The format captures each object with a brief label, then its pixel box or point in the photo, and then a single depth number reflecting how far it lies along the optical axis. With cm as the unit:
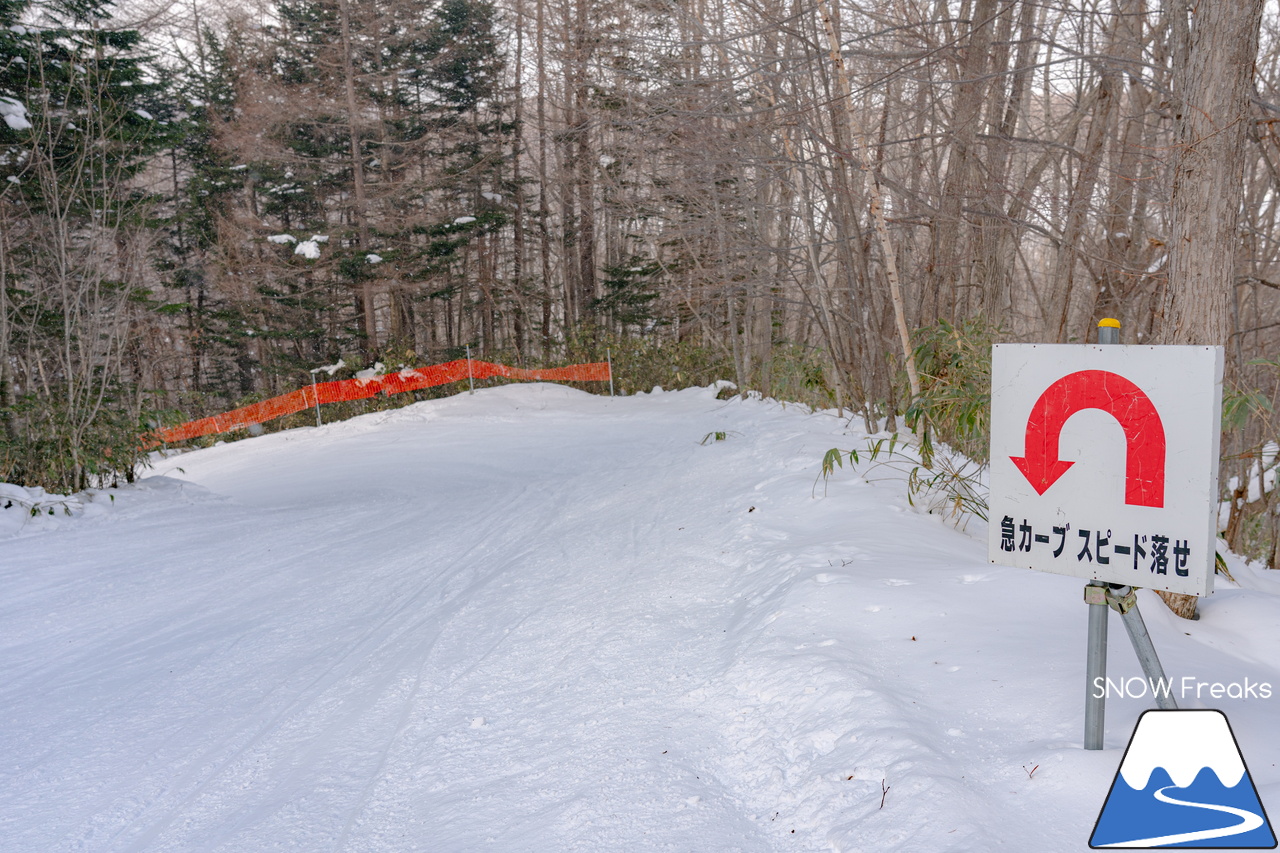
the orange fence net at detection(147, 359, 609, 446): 1800
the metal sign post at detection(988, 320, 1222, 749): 204
